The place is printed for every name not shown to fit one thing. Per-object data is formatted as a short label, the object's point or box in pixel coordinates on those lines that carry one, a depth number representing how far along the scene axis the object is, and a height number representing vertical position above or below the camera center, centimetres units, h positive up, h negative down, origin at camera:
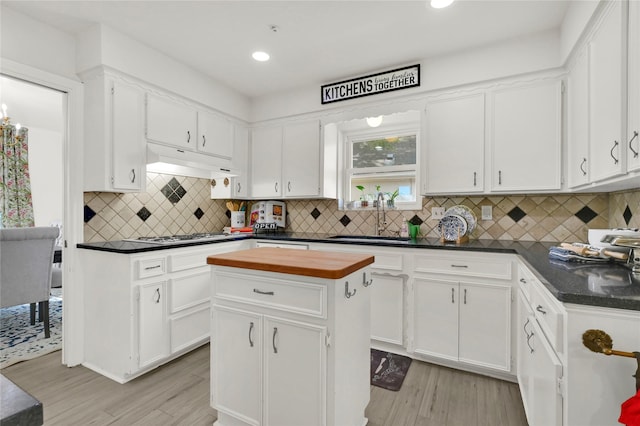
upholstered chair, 258 -50
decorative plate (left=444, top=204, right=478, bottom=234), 260 -2
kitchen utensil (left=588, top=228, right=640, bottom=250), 149 -12
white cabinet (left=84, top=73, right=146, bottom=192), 228 +60
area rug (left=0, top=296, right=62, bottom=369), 247 -118
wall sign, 275 +125
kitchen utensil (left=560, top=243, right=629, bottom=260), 141 -19
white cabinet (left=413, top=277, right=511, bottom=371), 212 -81
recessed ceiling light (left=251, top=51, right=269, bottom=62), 265 +139
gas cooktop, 256 -26
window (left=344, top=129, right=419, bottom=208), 324 +51
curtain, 439 +46
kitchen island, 136 -62
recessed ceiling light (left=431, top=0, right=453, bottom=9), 196 +138
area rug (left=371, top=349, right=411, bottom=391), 210 -119
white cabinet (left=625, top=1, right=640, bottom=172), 127 +53
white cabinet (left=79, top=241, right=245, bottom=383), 212 -74
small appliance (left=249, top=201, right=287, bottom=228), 357 -2
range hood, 255 +45
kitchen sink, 300 -27
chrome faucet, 319 -8
